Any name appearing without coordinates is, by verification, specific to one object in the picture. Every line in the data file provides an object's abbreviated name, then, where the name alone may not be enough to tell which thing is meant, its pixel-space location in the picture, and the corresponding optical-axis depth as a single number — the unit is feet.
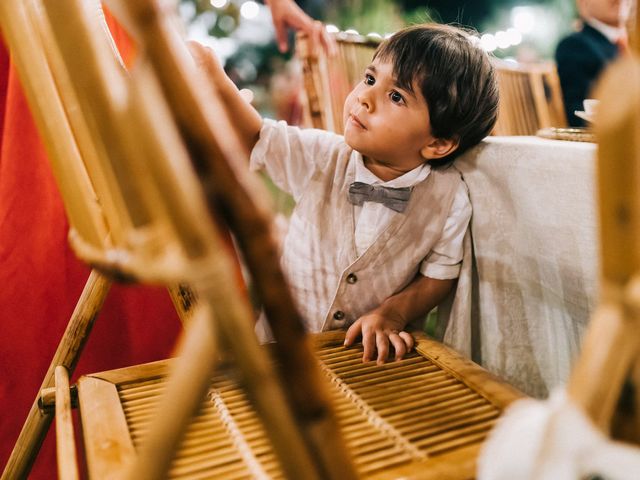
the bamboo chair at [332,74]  4.27
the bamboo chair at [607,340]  0.69
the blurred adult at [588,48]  5.47
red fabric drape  2.95
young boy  2.88
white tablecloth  2.32
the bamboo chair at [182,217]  0.74
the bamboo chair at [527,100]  7.06
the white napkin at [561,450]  0.72
